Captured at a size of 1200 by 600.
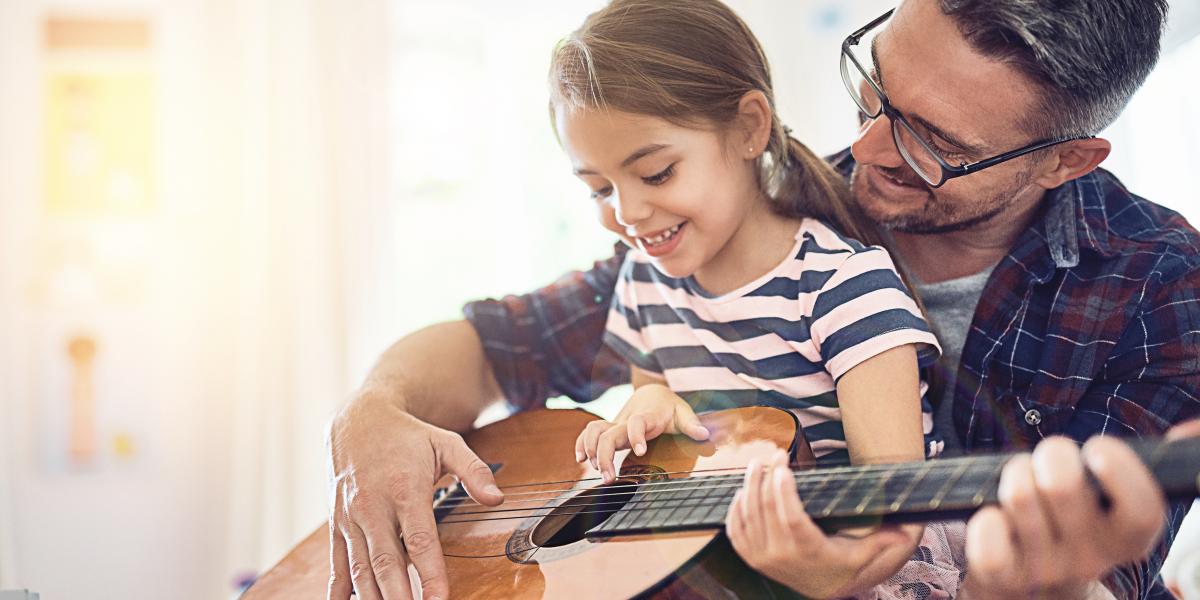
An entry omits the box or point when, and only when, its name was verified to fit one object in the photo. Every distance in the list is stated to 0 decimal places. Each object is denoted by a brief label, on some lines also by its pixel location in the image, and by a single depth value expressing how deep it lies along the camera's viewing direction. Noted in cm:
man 107
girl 103
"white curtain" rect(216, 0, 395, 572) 251
